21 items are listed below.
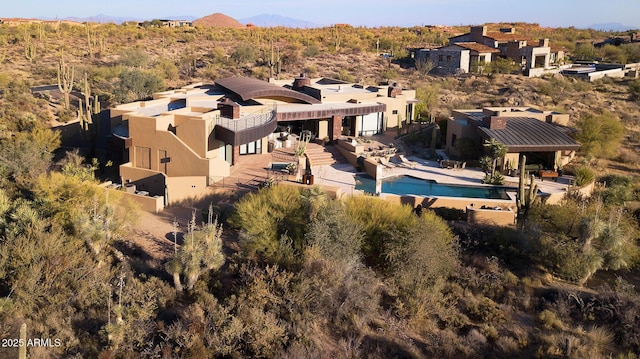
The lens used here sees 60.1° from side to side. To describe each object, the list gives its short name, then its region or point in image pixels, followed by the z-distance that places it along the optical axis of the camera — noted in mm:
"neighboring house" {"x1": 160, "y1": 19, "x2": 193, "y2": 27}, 98100
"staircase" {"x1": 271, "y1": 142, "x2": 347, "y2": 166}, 31039
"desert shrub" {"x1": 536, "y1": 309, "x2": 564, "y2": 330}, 17503
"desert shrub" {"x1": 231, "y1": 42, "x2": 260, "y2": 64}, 65500
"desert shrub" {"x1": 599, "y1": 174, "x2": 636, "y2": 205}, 25445
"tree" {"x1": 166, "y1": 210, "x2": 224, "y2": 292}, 18250
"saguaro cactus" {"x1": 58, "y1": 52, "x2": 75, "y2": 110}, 40500
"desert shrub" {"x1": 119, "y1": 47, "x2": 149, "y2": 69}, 57469
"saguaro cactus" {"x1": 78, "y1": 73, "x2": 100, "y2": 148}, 33062
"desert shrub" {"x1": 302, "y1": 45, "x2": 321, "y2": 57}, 71812
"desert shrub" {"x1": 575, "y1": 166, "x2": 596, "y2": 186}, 27292
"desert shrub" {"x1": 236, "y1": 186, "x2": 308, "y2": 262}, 20047
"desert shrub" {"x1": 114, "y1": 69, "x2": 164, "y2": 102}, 43719
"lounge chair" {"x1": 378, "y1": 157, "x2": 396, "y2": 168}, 30739
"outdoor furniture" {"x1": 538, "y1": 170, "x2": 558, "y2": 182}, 28869
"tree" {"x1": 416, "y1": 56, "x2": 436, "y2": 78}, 62656
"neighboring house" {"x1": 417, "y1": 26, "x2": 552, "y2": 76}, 62594
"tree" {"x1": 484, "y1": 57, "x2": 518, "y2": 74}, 61000
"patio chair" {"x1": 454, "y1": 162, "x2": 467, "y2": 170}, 30778
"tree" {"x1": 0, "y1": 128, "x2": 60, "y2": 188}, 26891
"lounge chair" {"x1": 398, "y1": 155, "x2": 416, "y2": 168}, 31219
